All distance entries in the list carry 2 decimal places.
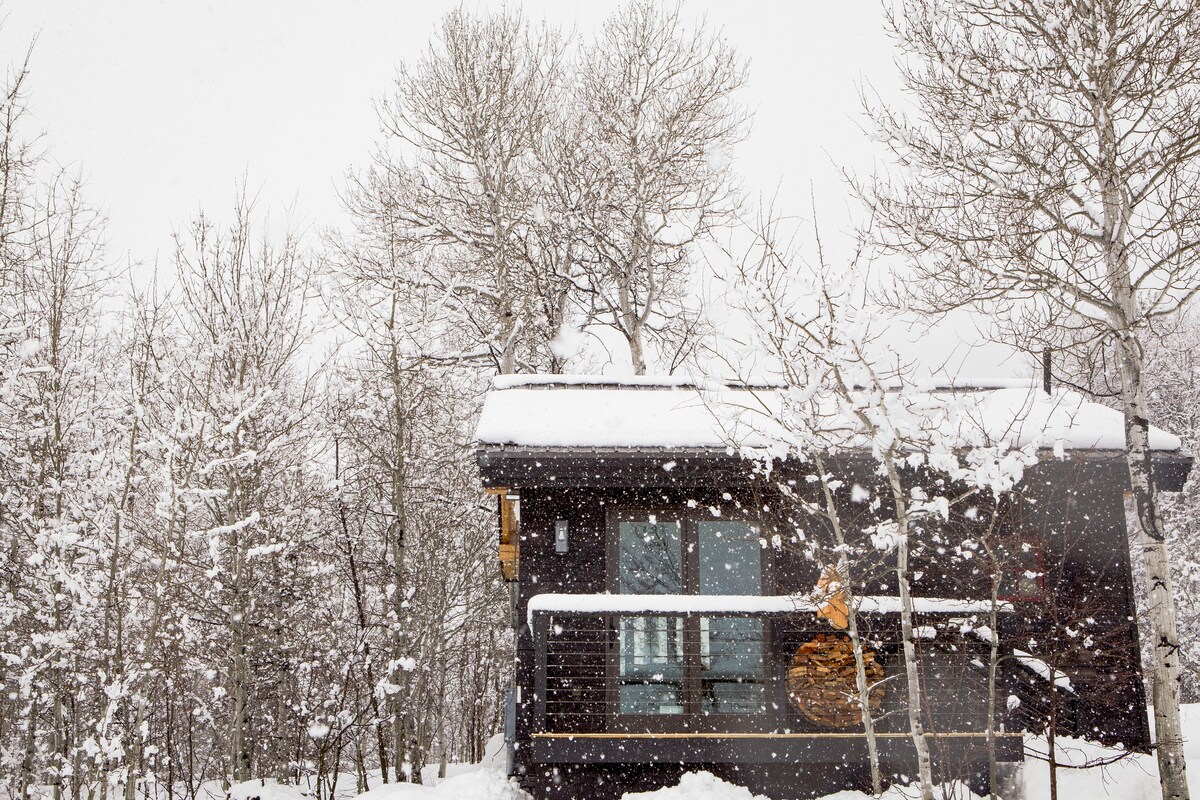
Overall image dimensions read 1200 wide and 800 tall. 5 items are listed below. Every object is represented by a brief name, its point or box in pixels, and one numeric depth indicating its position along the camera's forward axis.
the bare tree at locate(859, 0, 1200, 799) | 8.12
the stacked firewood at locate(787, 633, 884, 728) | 8.53
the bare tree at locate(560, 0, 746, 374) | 17.73
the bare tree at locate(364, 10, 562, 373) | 17.11
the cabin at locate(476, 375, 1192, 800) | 8.44
